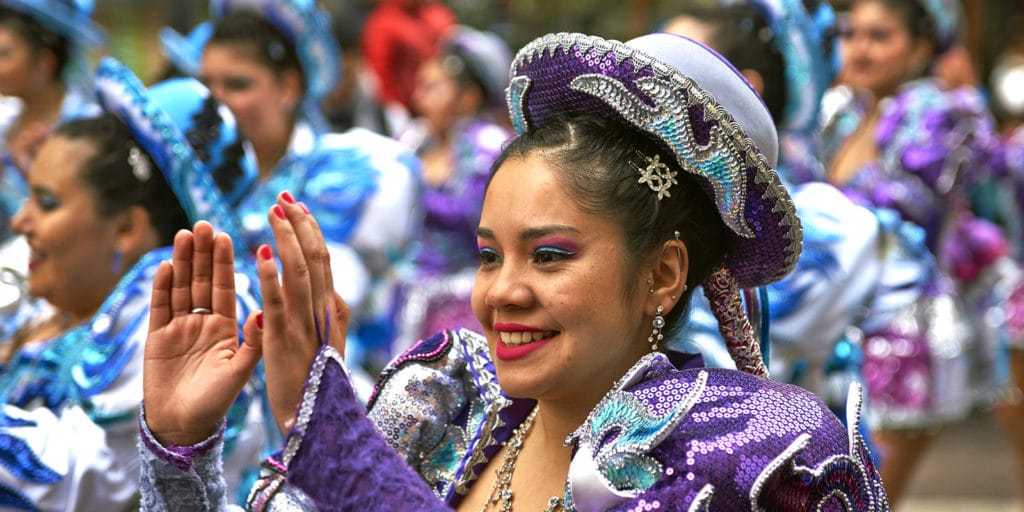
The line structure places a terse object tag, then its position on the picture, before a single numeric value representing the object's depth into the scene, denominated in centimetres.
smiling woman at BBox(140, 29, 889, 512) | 400
